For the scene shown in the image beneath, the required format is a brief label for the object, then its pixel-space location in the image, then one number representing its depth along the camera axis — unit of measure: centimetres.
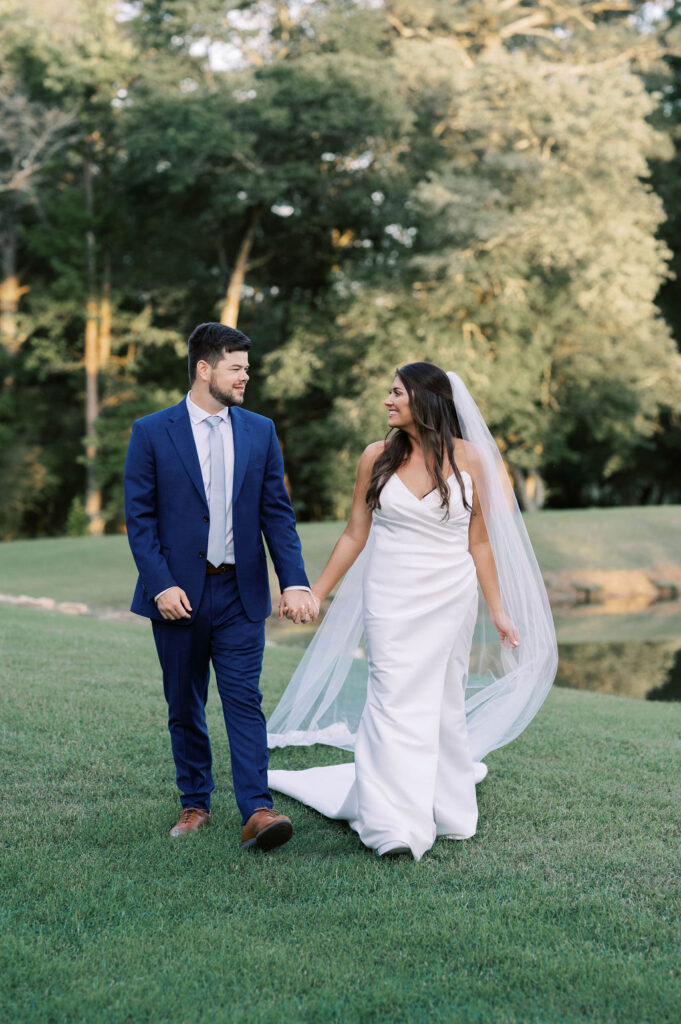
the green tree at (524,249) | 2422
